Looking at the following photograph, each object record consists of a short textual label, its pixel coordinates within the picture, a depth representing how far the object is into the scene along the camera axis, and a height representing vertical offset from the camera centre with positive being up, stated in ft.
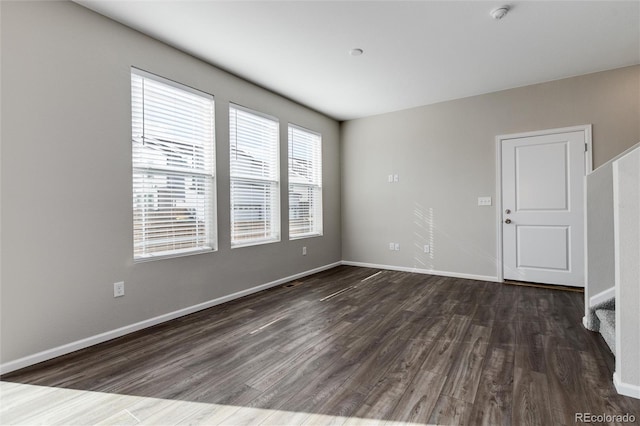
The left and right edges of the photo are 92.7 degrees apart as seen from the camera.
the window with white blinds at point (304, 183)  15.72 +1.60
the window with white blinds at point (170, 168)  9.39 +1.52
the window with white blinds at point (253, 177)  12.43 +1.54
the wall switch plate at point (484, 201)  14.82 +0.47
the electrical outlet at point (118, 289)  8.71 -2.16
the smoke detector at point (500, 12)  8.36 +5.51
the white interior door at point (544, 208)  13.01 +0.10
